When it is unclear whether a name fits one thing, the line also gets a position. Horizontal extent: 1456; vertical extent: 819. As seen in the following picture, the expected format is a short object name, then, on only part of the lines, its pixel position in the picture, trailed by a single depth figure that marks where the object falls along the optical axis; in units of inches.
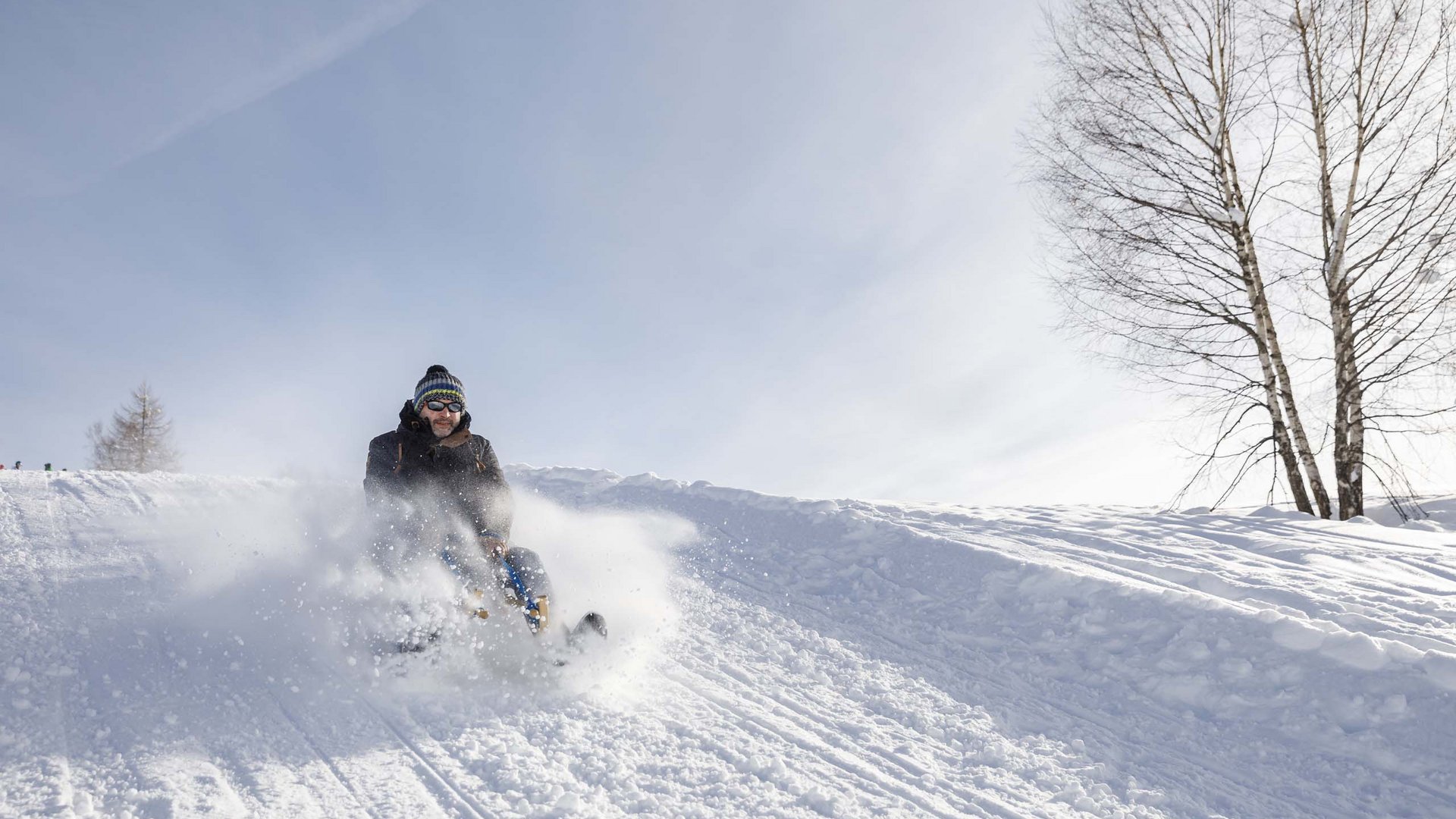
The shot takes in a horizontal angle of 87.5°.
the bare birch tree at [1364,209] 336.2
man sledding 164.7
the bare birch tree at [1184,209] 363.9
